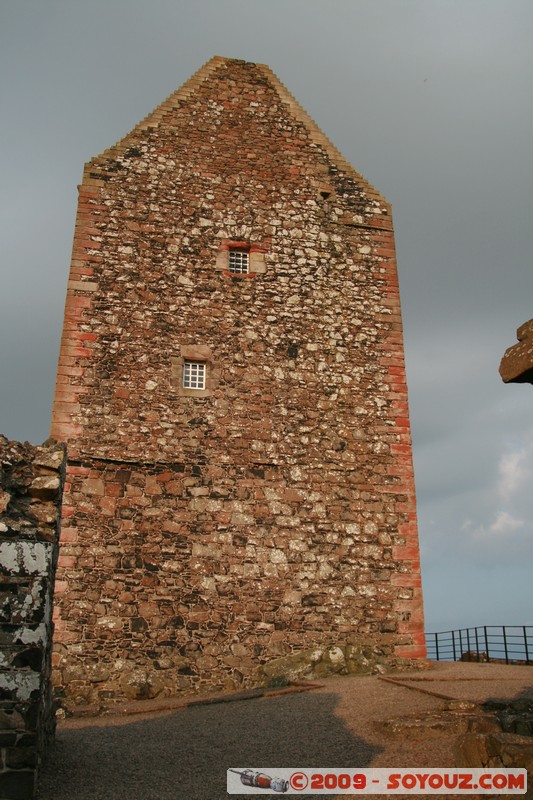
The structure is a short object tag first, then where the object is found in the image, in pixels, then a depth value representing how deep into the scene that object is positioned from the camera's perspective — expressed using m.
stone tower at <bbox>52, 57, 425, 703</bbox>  10.83
